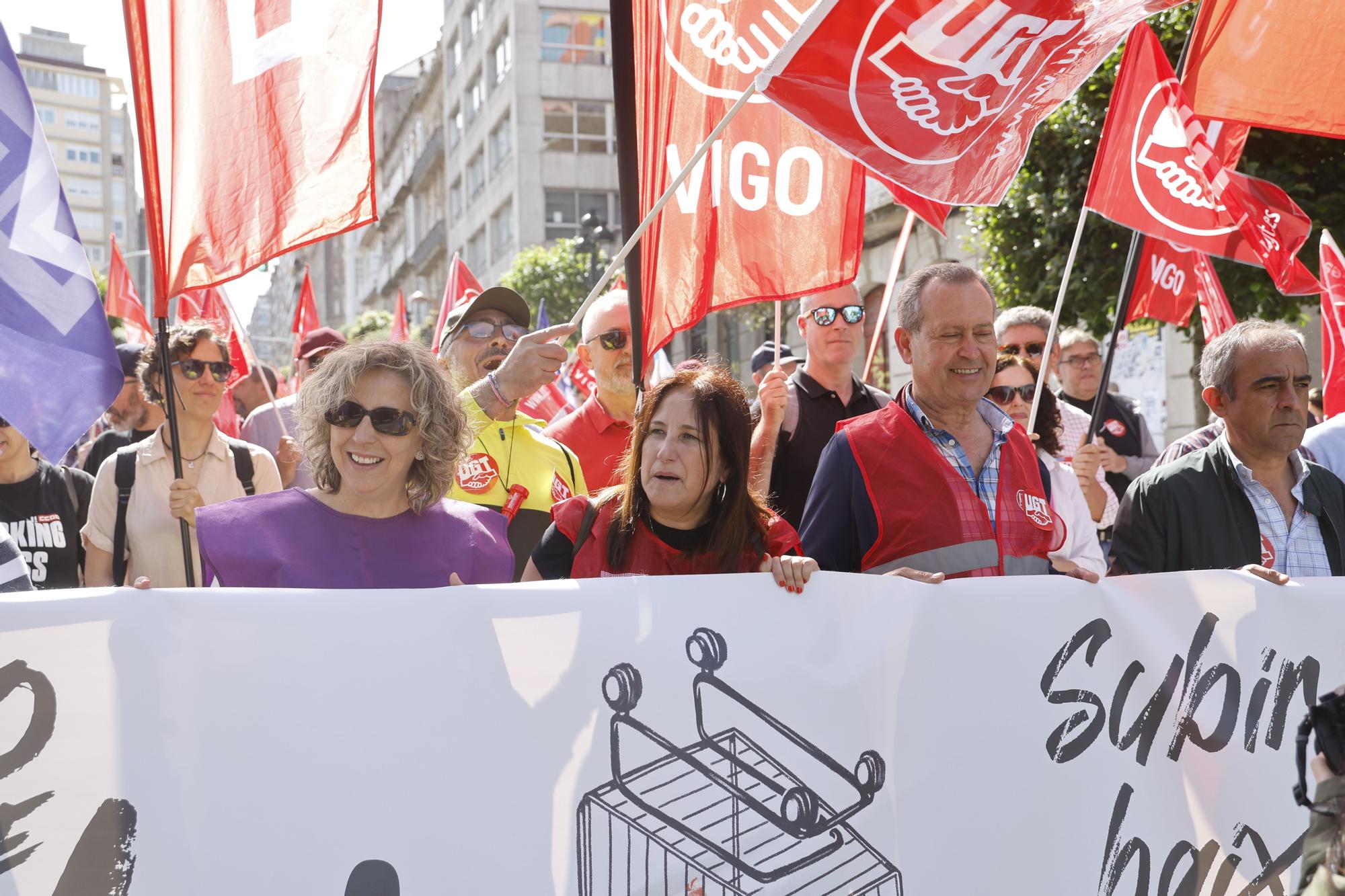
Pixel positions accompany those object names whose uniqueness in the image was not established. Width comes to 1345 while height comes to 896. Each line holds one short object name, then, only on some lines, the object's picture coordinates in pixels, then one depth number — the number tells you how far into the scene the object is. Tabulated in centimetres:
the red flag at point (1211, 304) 576
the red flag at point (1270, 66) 416
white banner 234
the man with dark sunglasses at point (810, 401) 371
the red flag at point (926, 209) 394
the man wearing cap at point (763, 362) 591
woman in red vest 279
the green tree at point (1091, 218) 824
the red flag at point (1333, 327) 575
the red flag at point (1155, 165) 452
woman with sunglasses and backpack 371
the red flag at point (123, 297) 1041
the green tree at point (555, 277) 3066
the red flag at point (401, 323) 1222
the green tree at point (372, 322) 4388
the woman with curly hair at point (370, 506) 262
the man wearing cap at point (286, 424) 504
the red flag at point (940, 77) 304
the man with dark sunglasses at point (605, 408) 414
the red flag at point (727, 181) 356
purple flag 278
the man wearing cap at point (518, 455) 324
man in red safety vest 290
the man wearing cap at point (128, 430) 505
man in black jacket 321
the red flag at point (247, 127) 303
